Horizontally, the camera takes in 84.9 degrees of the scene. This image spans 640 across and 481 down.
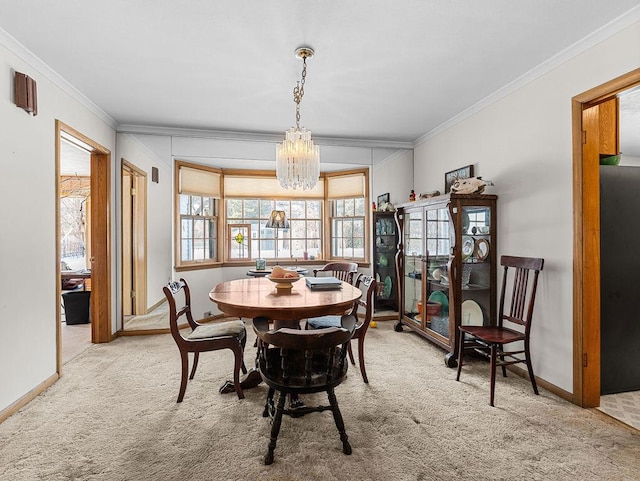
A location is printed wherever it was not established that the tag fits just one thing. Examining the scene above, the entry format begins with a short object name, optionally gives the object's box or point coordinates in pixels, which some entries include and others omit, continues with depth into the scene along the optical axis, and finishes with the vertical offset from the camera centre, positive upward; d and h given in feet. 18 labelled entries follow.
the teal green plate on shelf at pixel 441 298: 11.75 -2.08
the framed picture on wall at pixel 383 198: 16.30 +1.91
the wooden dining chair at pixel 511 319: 8.60 -2.18
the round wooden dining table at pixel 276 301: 7.09 -1.34
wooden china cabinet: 10.68 -0.85
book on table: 9.06 -1.17
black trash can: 15.70 -2.99
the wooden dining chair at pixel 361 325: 9.26 -2.32
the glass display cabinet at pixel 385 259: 15.98 -0.94
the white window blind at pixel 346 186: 17.69 +2.75
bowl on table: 8.70 -1.06
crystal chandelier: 9.62 +2.27
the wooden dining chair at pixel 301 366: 5.77 -2.39
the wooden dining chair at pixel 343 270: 12.48 -1.14
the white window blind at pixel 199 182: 15.49 +2.71
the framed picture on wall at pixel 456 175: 12.28 +2.33
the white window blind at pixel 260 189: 18.08 +2.67
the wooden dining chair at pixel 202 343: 8.22 -2.43
